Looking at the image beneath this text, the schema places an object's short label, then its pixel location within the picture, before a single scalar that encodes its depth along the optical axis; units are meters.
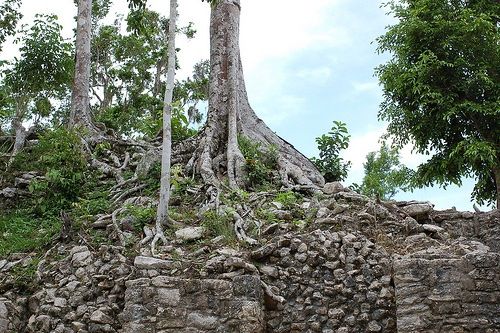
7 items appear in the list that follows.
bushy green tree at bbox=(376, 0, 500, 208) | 9.87
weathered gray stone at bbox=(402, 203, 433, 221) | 6.78
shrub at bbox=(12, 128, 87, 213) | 7.93
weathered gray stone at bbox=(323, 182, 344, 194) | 7.29
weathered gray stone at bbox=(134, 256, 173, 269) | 5.63
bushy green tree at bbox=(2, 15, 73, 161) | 11.18
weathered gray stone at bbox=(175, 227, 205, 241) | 6.33
